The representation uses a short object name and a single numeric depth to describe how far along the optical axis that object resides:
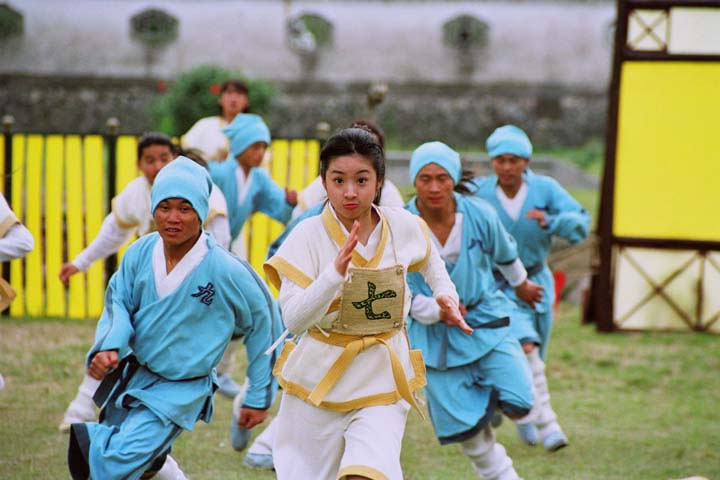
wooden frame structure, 20.77
